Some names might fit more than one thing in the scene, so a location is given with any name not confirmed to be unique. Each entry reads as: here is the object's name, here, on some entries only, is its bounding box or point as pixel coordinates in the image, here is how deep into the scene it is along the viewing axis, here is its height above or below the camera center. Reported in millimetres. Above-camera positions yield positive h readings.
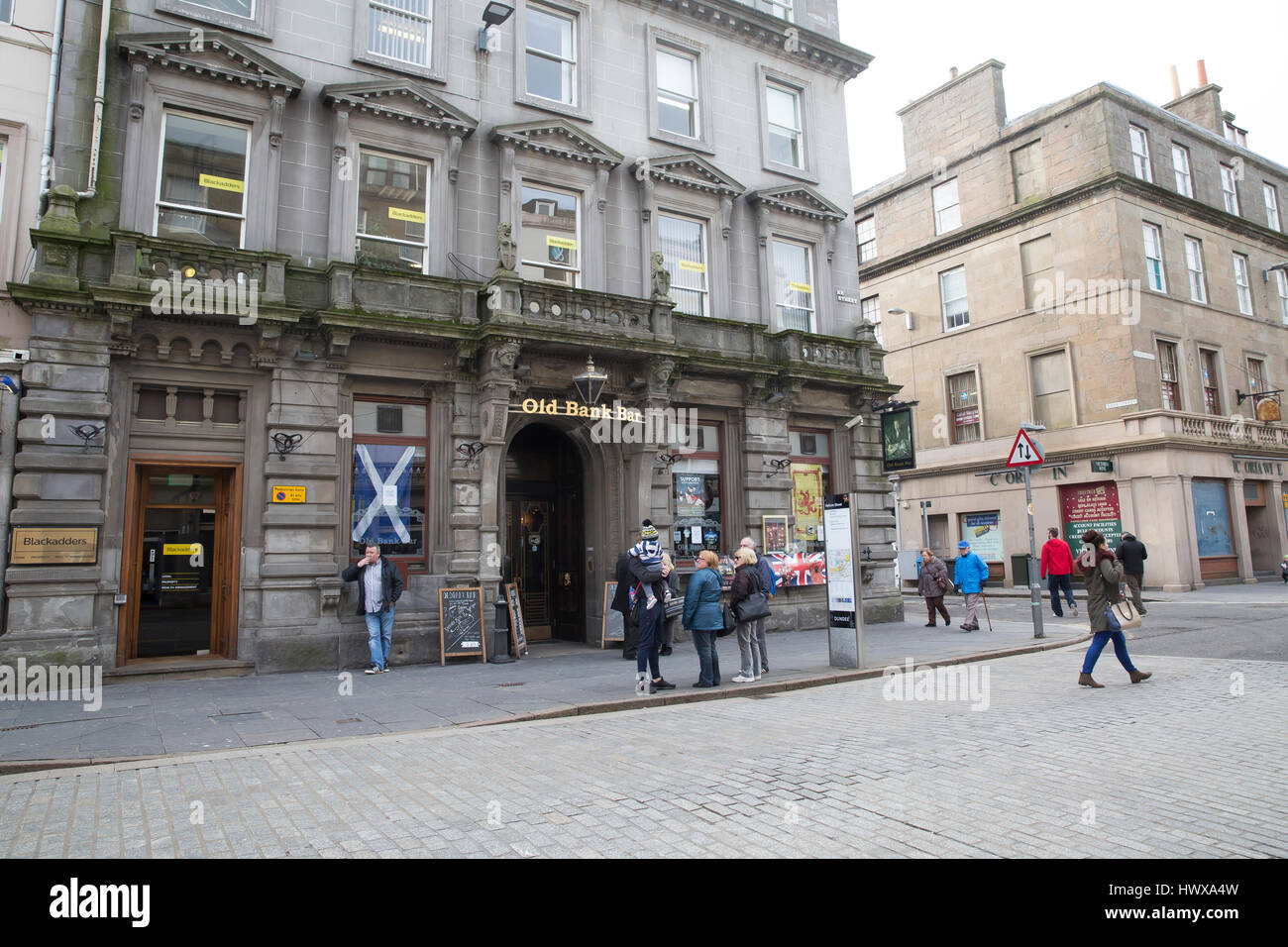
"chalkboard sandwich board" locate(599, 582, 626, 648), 15313 -1184
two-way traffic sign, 15414 +2045
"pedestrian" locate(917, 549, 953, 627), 18516 -531
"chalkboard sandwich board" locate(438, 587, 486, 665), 13758 -937
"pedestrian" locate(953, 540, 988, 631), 17047 -395
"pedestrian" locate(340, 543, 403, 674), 12961 -334
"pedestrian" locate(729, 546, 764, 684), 11195 -461
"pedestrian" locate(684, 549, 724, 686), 10805 -720
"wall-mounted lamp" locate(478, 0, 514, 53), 15374 +10708
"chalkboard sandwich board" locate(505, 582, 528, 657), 14438 -956
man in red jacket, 19484 -182
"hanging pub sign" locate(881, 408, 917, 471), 19859 +2975
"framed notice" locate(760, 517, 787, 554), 18031 +682
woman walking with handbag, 9797 -668
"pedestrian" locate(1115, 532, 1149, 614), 18016 -1
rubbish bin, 29156 -457
